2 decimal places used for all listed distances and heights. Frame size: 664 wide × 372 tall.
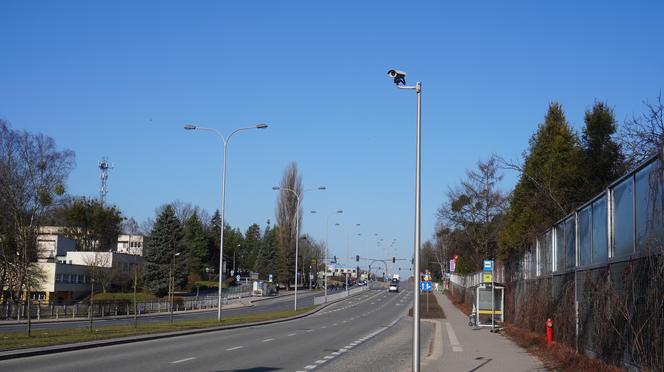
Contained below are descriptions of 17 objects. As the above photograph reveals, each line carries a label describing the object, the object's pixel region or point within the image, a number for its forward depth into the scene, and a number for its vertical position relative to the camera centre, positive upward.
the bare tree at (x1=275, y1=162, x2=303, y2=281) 110.94 +6.38
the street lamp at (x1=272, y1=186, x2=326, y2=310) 110.61 +6.37
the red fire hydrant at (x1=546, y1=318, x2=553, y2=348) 22.72 -2.35
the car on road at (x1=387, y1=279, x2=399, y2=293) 126.50 -5.71
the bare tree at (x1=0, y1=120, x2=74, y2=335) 51.94 +4.40
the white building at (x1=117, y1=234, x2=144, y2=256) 119.81 +1.22
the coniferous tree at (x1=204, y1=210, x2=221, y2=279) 135.91 -0.06
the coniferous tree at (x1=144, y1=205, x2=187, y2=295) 88.38 -0.66
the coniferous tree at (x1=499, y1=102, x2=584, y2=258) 32.62 +3.58
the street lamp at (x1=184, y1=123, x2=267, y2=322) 40.22 +6.84
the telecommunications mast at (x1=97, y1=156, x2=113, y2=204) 105.25 +11.76
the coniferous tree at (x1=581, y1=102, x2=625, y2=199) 31.94 +4.81
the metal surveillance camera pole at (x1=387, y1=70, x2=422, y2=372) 15.88 +1.31
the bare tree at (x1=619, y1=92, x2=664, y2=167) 17.67 +3.43
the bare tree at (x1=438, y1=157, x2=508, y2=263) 62.53 +3.86
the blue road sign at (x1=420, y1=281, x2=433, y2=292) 53.06 -2.32
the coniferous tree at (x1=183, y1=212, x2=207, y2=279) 123.38 +2.00
